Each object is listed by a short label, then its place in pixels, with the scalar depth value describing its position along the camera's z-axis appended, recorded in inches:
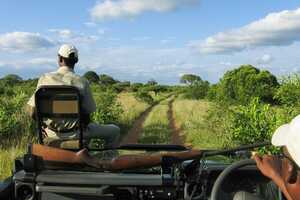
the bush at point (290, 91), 414.3
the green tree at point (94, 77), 2891.2
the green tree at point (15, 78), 2320.9
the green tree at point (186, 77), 3364.7
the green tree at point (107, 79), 3534.5
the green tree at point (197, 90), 2013.4
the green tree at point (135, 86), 3321.6
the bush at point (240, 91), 628.9
